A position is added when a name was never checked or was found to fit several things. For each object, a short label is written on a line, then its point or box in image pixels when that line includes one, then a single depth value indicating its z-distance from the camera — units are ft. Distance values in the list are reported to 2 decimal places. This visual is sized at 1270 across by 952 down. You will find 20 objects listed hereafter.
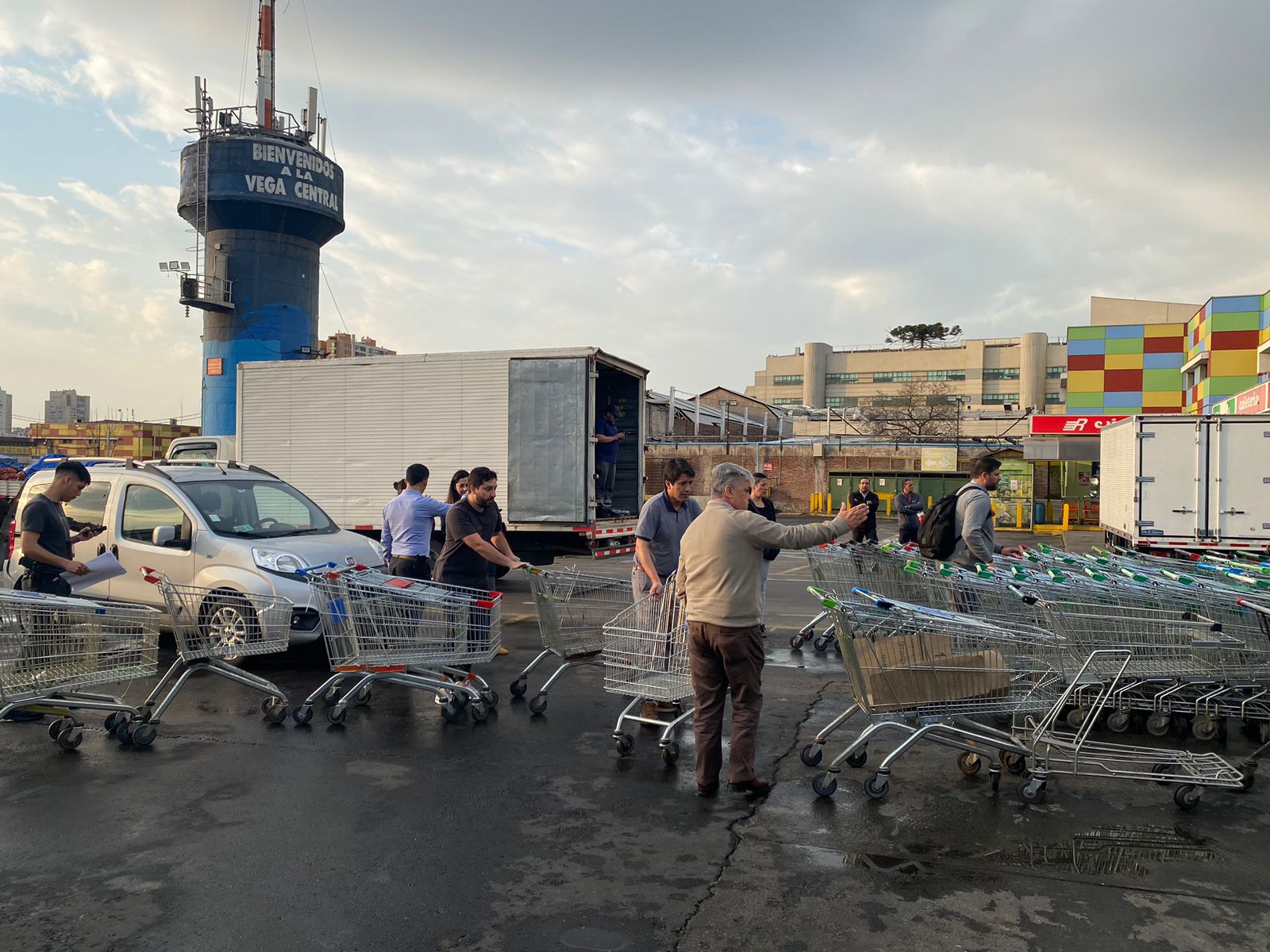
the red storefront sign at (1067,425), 103.96
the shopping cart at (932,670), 16.39
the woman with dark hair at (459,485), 31.32
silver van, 27.76
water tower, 132.26
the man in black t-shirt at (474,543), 24.95
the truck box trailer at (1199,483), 46.29
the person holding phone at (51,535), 22.11
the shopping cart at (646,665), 19.35
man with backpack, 26.35
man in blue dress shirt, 29.48
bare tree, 180.55
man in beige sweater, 16.67
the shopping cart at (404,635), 20.81
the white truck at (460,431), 45.03
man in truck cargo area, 47.65
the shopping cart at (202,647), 20.22
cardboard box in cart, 16.55
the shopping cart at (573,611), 22.59
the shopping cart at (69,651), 18.39
